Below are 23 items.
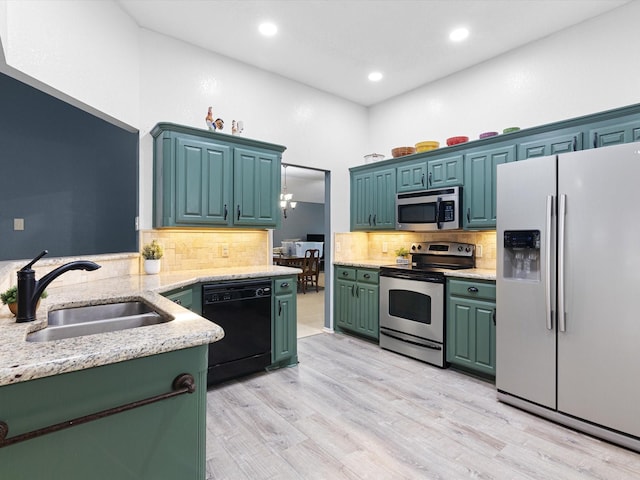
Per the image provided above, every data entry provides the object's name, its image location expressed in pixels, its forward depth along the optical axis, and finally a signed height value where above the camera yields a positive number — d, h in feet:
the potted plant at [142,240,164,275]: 9.83 -0.53
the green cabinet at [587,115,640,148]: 8.03 +2.64
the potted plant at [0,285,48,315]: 4.46 -0.79
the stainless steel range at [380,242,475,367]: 10.84 -2.06
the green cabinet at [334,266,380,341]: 13.03 -2.45
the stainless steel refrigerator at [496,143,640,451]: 6.77 -1.07
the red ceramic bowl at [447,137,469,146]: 11.67 +3.43
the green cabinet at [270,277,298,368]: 10.48 -2.62
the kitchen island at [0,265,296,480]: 2.90 -1.55
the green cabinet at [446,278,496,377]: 9.57 -2.49
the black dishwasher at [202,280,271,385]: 9.24 -2.47
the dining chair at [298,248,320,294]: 25.23 -2.14
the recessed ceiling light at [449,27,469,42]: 10.25 +6.29
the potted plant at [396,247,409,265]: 13.66 -0.66
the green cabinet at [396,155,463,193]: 11.50 +2.39
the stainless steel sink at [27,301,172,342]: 4.70 -1.27
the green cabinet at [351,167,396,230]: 13.58 +1.69
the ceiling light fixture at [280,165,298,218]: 26.00 +3.14
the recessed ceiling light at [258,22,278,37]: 10.01 +6.29
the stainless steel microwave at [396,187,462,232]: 11.32 +1.06
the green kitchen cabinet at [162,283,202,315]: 8.06 -1.42
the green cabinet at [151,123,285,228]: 9.78 +1.86
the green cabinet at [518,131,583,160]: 8.89 +2.61
